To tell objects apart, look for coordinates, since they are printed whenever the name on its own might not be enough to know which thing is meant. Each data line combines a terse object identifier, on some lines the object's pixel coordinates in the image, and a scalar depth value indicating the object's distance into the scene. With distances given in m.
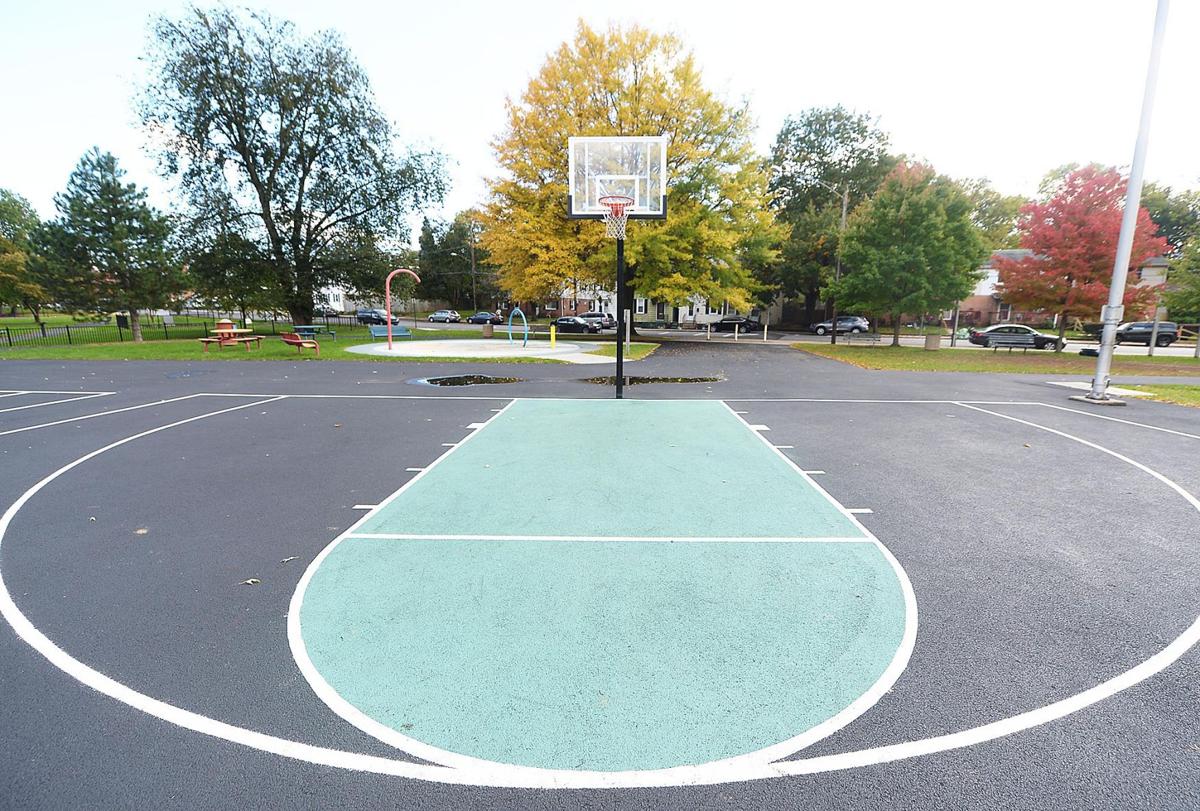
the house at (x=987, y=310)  50.03
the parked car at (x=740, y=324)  47.25
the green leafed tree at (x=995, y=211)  50.46
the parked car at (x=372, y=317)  58.72
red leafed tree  21.61
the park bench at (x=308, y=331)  29.81
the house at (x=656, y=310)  55.97
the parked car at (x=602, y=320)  48.62
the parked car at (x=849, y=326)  44.41
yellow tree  27.25
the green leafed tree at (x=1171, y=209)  53.78
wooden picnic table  24.09
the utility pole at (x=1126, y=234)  11.80
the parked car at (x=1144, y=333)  32.22
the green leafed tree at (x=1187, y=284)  22.80
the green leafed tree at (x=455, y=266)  70.69
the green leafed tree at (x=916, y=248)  25.12
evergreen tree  29.45
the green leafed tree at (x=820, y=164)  49.94
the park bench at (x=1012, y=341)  27.66
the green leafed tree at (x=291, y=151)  30.06
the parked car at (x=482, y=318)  58.28
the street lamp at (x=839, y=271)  29.03
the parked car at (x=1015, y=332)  30.74
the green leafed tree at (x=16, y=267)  39.56
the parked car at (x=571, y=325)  43.44
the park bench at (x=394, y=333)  30.92
